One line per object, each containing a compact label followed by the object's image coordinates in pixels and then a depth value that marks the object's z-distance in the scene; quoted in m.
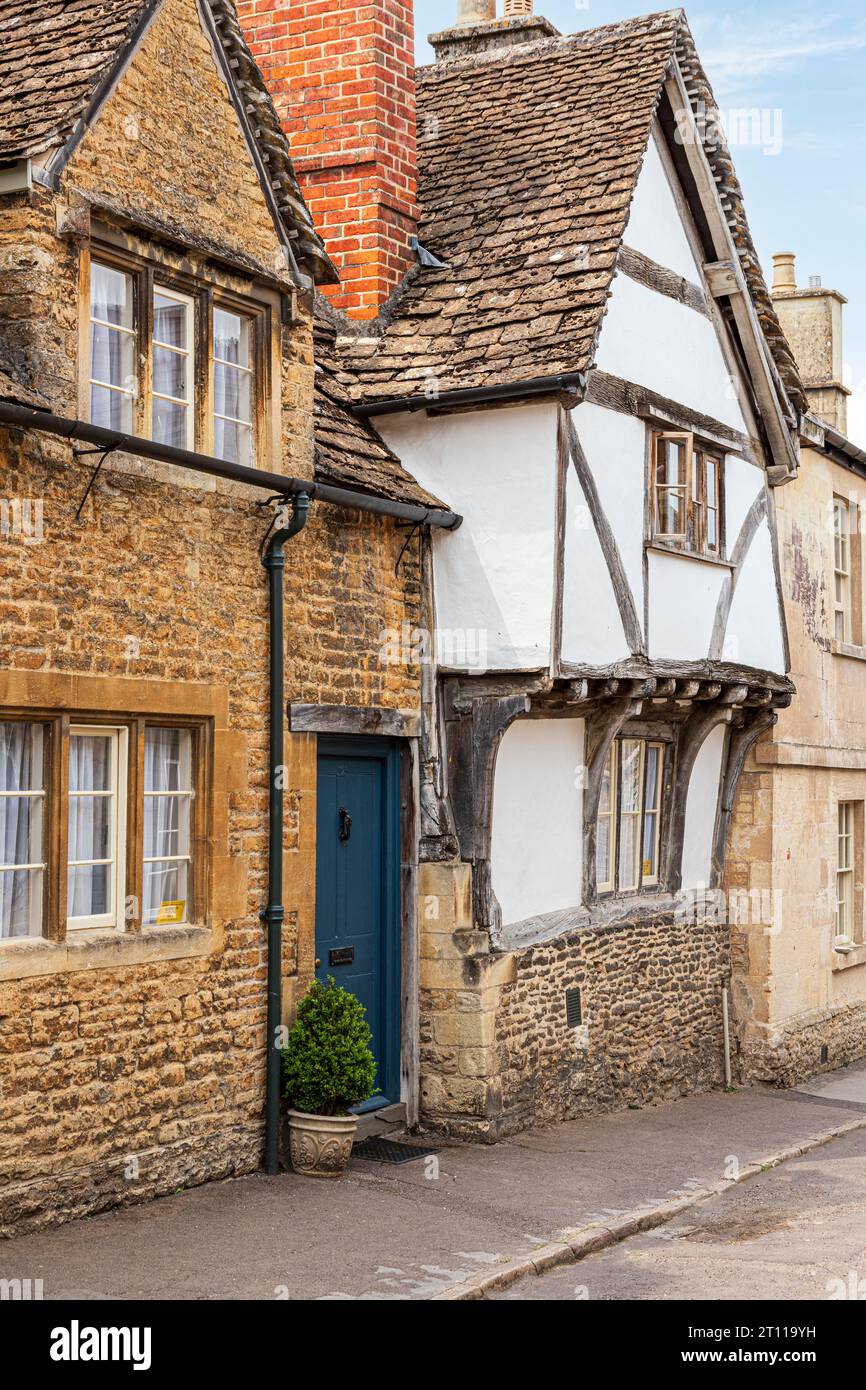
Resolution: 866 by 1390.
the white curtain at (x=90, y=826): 7.91
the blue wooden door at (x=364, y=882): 10.01
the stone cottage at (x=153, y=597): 7.56
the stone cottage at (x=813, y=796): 14.38
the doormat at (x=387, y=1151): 9.75
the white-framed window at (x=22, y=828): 7.52
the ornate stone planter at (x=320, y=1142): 8.98
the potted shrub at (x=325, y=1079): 8.90
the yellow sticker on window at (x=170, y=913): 8.42
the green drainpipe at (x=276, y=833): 8.93
